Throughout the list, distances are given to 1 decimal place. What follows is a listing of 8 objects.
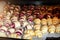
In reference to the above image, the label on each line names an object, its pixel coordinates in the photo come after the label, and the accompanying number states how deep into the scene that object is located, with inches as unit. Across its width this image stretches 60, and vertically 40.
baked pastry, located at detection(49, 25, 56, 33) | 62.6
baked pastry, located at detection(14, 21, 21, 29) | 66.1
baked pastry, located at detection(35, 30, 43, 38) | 60.2
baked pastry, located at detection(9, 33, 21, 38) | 60.3
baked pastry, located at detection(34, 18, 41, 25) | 68.6
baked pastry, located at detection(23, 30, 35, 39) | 60.2
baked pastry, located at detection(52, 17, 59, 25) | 68.1
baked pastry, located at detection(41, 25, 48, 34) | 62.5
